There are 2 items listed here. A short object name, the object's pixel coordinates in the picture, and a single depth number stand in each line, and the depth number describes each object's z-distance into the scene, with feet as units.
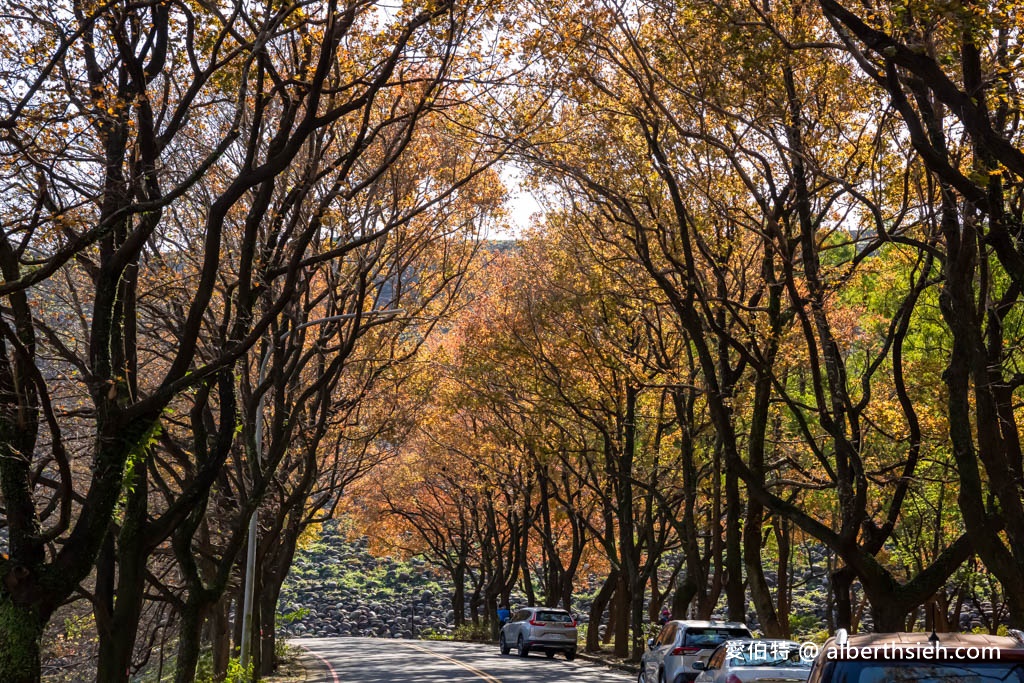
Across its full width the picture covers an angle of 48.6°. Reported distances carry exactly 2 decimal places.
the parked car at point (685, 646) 55.57
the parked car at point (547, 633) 120.89
